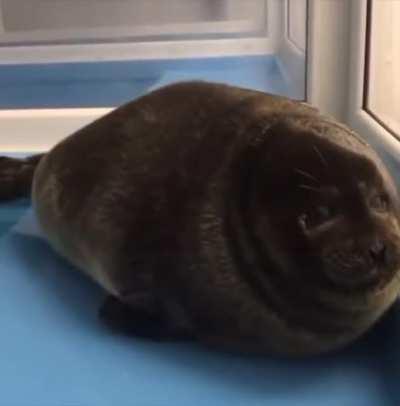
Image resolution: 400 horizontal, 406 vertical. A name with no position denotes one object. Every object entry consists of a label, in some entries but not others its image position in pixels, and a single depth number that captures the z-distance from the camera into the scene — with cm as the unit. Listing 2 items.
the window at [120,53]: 152
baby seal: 71
